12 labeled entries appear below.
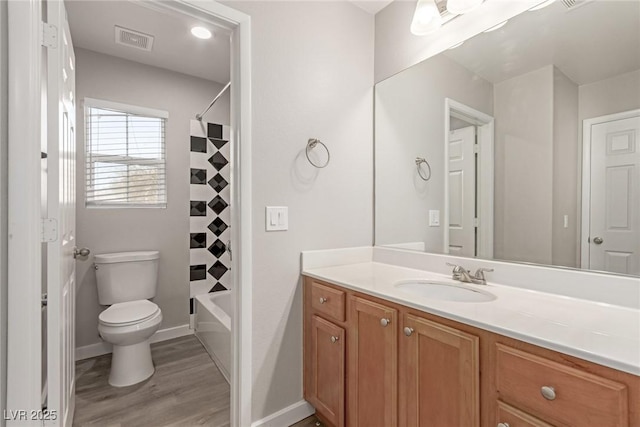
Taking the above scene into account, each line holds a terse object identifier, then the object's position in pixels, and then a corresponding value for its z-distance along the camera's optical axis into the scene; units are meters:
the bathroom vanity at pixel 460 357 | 0.70
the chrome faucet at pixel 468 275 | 1.38
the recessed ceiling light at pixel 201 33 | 2.10
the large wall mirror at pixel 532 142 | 1.07
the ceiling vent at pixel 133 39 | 2.13
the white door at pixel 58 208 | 1.11
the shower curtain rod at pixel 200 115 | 2.80
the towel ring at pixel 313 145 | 1.70
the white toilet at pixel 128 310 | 1.96
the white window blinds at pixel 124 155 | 2.41
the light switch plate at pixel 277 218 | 1.55
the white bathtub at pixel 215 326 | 2.10
